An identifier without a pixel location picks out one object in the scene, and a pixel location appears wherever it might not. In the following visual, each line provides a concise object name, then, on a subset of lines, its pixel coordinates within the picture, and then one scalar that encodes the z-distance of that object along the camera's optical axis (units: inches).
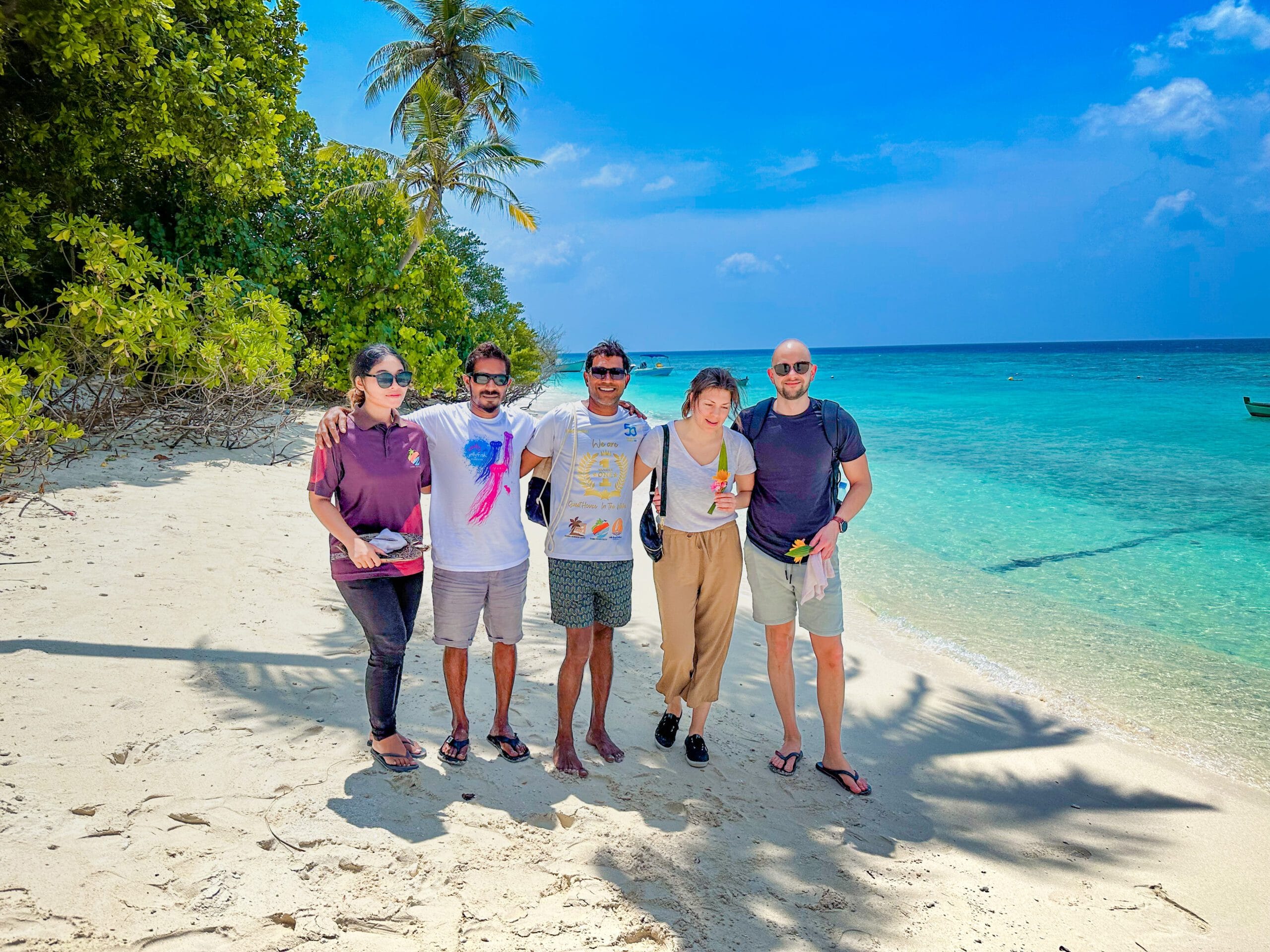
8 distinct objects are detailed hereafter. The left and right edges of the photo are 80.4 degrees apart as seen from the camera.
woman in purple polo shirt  118.0
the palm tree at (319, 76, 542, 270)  717.3
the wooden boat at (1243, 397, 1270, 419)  1059.3
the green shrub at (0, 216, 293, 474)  246.4
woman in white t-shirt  137.1
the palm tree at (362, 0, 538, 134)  852.6
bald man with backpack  138.9
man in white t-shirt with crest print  134.0
